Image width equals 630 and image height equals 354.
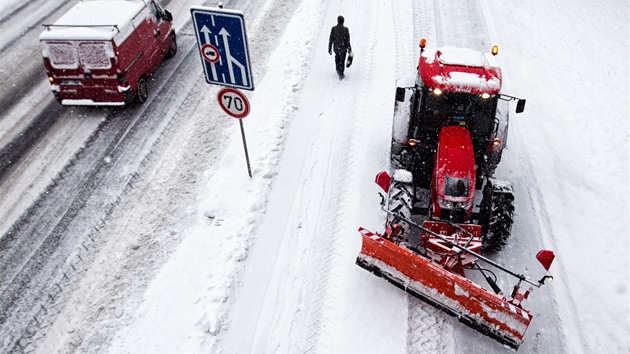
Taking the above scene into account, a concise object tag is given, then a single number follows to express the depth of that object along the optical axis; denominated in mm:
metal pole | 8078
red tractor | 5809
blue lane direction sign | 6155
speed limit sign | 7137
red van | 9305
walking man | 10703
